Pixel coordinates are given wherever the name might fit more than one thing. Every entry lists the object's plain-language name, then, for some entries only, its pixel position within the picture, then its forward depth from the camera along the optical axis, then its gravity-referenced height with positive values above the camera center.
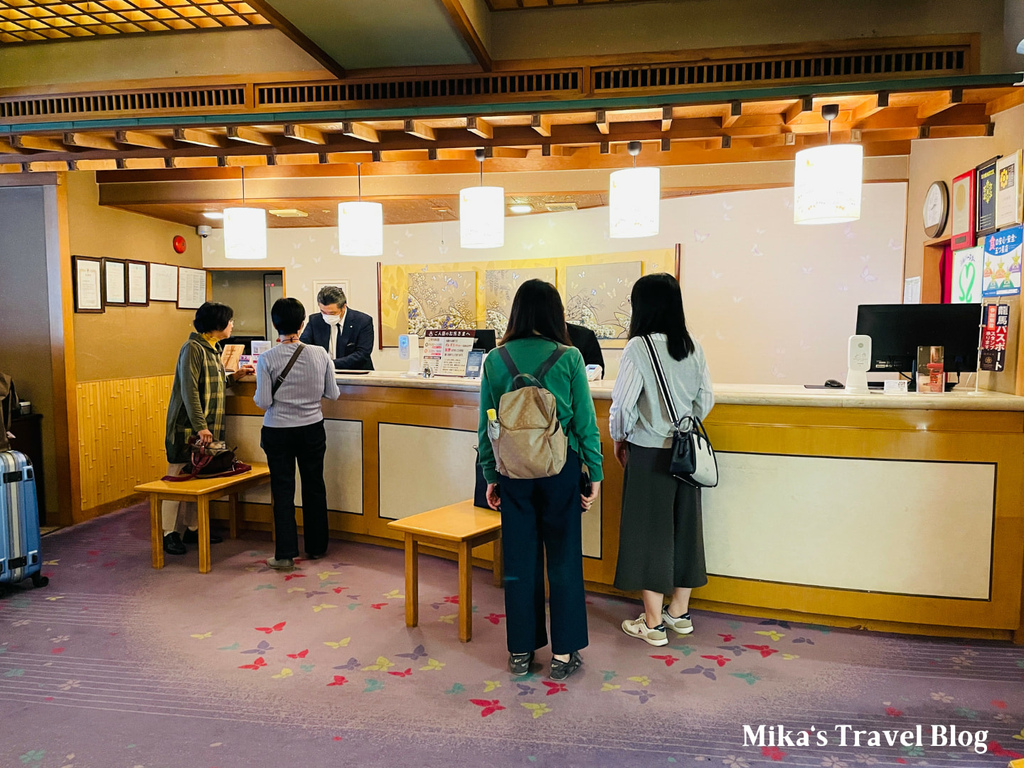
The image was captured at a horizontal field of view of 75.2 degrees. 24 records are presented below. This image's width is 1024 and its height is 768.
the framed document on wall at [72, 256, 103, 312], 5.10 +0.34
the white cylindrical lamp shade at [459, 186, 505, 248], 4.38 +0.75
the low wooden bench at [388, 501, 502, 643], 2.95 -0.93
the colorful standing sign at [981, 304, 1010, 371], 3.17 -0.03
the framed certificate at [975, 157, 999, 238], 3.31 +0.68
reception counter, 2.96 -0.83
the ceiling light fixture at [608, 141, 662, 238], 3.84 +0.76
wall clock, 4.20 +0.80
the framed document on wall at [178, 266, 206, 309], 6.70 +0.41
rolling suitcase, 3.56 -1.06
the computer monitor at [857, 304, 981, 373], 3.28 +0.00
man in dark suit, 5.16 -0.05
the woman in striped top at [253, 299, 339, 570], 3.84 -0.51
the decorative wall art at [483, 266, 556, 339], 6.79 +0.39
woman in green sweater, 2.56 -0.67
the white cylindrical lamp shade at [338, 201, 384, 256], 4.79 +0.73
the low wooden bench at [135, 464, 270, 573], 3.88 -0.99
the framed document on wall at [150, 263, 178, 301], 6.21 +0.43
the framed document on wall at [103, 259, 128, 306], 5.46 +0.37
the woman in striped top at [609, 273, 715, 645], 2.82 -0.58
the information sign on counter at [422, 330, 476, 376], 4.22 -0.15
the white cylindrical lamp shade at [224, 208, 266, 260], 5.07 +0.73
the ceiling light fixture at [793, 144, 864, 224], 3.11 +0.70
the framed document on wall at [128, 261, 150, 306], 5.81 +0.39
